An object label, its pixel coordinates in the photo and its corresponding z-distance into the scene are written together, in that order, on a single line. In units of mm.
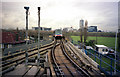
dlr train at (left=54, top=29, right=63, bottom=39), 17022
